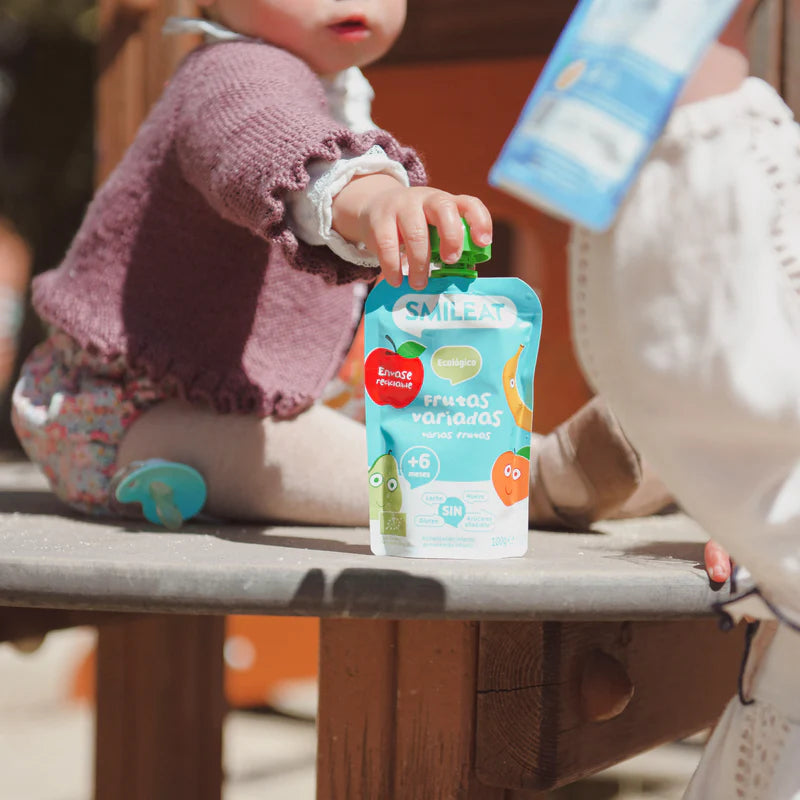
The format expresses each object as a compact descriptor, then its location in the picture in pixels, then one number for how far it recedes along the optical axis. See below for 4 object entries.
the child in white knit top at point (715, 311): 0.92
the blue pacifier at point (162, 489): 1.27
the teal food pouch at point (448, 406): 1.11
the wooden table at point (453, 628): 1.04
